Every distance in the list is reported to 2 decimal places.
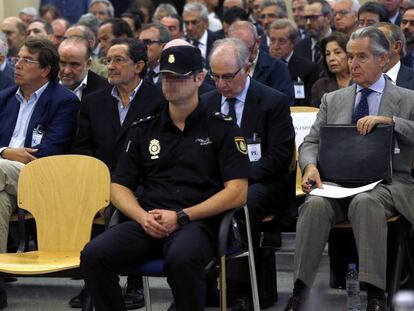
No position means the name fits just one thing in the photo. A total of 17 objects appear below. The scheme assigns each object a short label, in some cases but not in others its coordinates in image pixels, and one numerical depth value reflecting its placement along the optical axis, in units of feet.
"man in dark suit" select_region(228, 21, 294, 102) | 43.15
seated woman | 40.85
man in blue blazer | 36.66
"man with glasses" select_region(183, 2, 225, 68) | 56.93
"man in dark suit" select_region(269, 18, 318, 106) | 46.20
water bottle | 32.01
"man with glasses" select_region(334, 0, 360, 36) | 52.32
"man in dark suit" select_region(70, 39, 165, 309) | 35.41
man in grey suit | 30.45
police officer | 27.29
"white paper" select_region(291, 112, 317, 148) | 36.93
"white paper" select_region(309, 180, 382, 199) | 31.12
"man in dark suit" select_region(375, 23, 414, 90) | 36.86
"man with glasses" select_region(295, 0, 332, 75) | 51.62
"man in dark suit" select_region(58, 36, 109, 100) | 41.44
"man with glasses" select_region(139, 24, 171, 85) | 47.13
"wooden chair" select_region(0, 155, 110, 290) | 31.74
